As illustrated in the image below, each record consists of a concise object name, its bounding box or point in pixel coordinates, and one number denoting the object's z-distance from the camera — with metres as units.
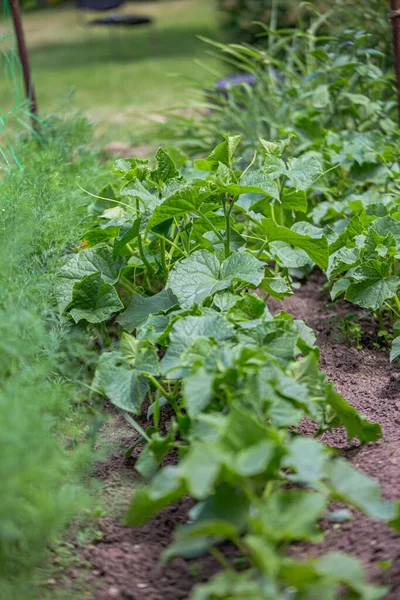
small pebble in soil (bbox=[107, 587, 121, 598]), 1.41
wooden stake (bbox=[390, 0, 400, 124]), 2.78
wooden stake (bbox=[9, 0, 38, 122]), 3.30
